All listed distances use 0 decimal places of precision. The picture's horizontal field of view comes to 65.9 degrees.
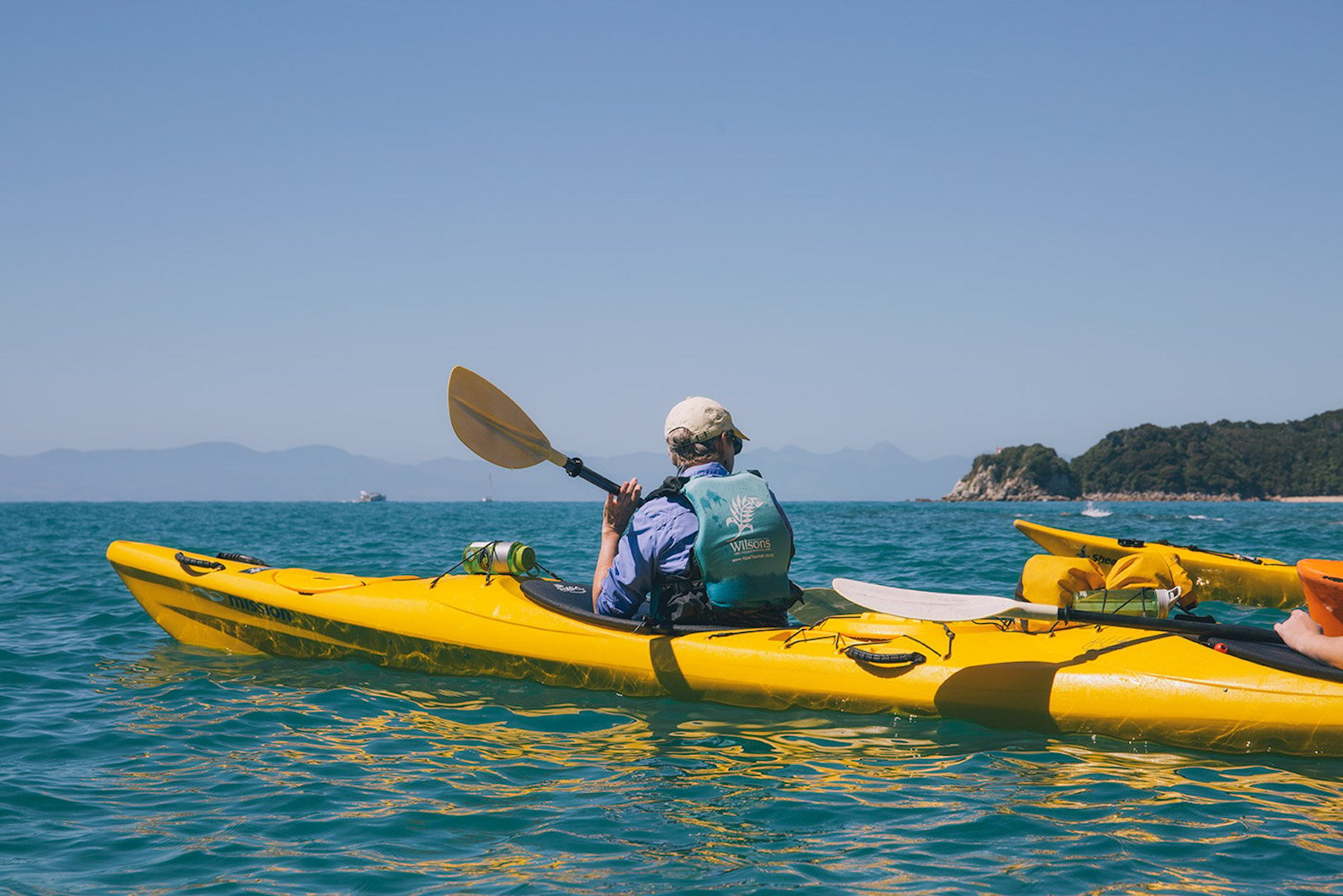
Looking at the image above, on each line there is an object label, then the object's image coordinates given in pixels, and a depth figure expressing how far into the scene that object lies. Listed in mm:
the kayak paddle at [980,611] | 4660
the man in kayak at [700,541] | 4828
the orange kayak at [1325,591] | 3971
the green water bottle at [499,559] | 6051
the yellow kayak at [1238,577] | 8219
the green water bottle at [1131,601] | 5543
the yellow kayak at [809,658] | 4219
